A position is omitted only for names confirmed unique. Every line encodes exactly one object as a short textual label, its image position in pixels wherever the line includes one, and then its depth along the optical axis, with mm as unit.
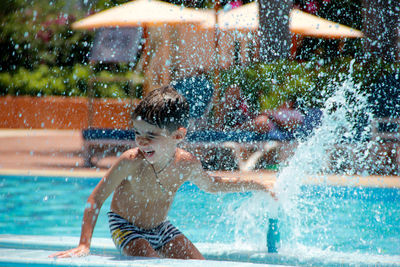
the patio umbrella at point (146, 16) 16781
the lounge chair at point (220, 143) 13187
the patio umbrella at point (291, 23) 16703
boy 4957
